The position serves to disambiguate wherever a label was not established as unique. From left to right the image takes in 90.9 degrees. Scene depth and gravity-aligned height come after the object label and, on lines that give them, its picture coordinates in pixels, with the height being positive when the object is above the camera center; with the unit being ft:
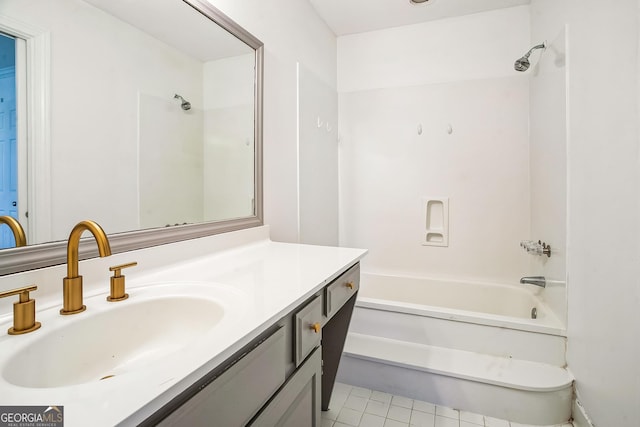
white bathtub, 4.74 -2.51
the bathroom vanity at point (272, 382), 1.63 -1.08
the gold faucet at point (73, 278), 2.21 -0.47
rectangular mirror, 2.44 +0.99
